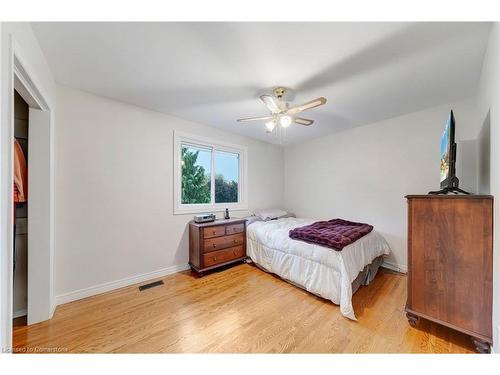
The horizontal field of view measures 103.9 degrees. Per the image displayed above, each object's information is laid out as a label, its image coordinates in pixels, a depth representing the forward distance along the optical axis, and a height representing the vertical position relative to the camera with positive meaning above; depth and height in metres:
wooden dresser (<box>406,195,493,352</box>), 1.36 -0.56
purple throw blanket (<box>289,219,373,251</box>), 2.11 -0.54
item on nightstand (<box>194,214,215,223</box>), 2.91 -0.46
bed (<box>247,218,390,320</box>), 1.98 -0.86
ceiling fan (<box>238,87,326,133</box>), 1.91 +0.81
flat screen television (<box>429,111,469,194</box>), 1.54 +0.24
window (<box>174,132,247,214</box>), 2.97 +0.21
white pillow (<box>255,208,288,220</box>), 3.65 -0.50
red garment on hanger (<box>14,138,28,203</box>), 1.64 +0.09
